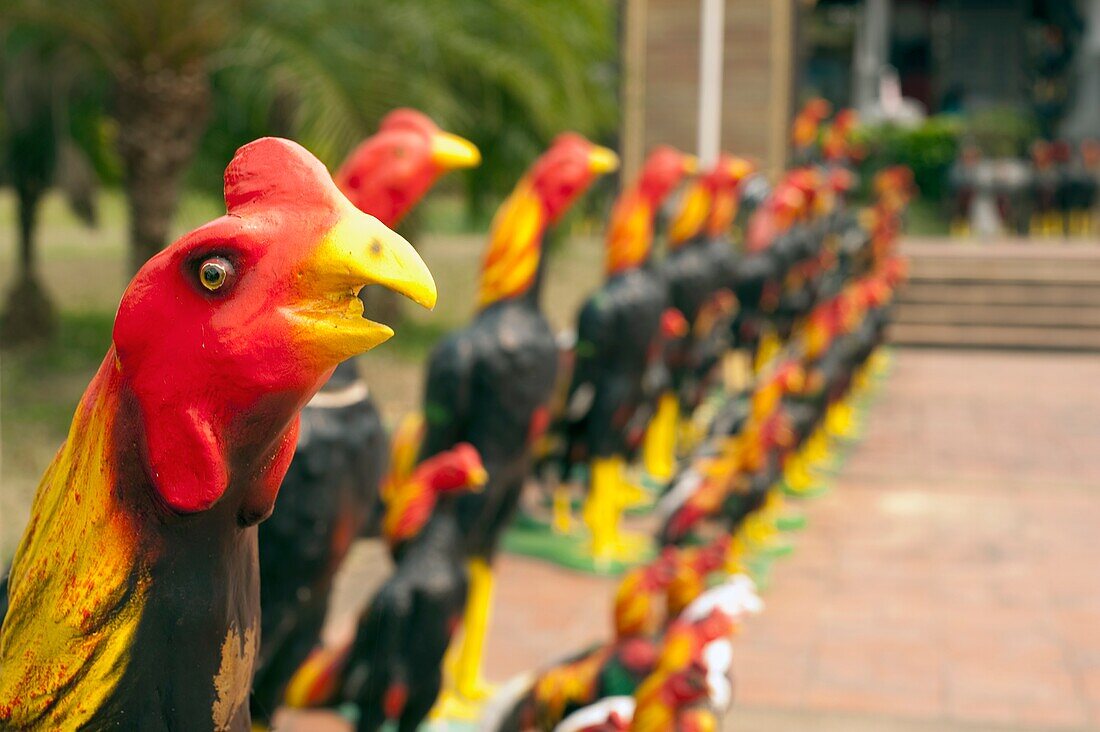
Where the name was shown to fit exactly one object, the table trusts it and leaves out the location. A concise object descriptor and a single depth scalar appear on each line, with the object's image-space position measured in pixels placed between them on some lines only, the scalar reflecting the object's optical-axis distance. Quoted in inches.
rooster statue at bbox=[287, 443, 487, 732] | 130.2
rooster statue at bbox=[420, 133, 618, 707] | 165.2
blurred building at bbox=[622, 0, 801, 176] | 540.4
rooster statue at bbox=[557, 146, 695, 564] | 239.8
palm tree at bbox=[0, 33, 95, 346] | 334.0
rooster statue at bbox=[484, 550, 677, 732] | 130.8
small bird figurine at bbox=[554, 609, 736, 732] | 112.6
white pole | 540.1
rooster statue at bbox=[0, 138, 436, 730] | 54.1
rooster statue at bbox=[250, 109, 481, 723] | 116.4
